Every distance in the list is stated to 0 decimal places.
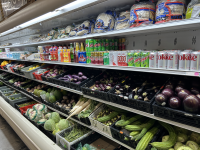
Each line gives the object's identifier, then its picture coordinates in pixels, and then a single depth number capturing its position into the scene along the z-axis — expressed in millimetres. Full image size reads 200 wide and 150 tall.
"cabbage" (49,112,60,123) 2525
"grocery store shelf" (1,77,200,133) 1077
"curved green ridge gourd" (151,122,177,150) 1280
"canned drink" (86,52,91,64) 1876
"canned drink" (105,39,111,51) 1900
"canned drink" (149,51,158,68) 1252
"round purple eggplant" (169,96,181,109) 1133
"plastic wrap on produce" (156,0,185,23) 1228
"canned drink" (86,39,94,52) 1840
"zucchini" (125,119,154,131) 1530
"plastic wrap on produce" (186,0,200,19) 1087
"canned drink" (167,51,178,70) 1145
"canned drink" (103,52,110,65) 1670
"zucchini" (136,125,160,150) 1347
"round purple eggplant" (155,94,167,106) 1192
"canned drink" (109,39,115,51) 1949
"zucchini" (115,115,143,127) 1598
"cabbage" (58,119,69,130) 2318
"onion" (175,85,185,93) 1278
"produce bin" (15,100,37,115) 3070
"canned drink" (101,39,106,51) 1871
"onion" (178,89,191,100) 1173
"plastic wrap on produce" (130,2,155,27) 1411
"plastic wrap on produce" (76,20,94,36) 2078
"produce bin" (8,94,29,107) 3590
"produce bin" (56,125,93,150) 1966
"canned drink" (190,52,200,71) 1035
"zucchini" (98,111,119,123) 1801
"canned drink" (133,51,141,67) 1377
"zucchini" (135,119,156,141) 1430
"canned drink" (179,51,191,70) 1083
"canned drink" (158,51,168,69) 1193
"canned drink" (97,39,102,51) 1845
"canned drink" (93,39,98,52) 1837
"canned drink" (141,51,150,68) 1318
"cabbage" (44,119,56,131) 2332
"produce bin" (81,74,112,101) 1728
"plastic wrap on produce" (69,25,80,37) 2217
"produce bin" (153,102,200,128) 1049
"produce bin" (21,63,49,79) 3225
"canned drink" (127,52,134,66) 1428
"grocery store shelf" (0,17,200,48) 1032
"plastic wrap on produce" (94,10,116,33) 1829
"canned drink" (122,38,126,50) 2039
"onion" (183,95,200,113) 1038
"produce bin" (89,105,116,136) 1734
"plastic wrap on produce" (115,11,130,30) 1688
